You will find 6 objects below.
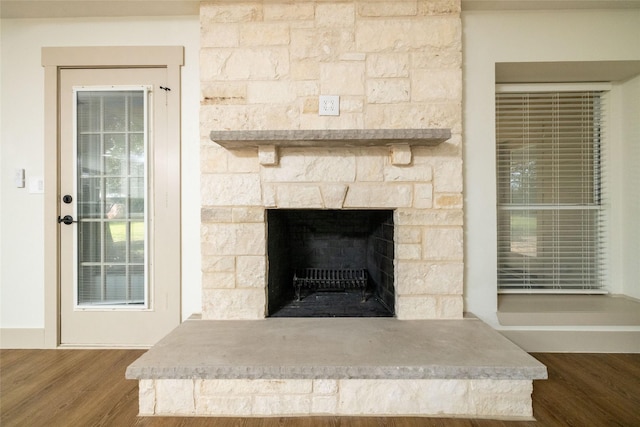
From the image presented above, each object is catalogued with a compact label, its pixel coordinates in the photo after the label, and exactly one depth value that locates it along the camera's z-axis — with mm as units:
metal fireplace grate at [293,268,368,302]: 2037
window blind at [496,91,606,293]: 2201
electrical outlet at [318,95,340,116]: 1725
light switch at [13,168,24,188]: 1941
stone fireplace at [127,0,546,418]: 1724
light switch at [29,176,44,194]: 1944
